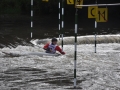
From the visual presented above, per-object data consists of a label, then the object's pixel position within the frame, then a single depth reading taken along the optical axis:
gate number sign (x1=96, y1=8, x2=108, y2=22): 19.52
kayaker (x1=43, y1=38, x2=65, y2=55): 25.74
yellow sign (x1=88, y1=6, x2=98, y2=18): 18.81
